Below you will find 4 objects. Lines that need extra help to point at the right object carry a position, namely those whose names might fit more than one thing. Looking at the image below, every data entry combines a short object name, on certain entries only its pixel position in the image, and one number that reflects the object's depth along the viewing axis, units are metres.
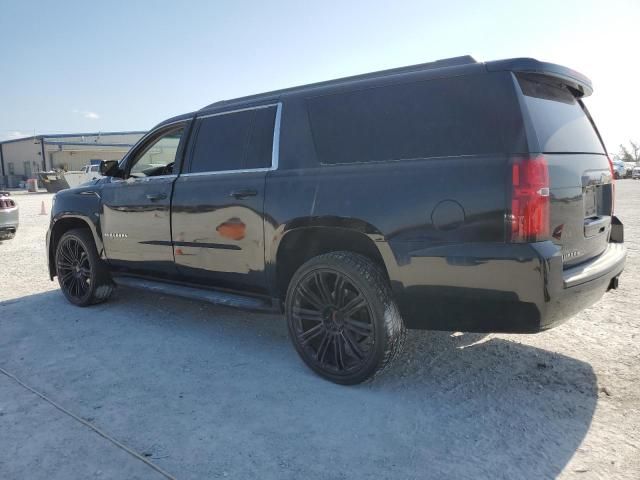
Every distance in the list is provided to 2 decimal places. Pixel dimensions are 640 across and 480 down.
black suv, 2.65
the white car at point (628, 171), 52.00
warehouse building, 47.00
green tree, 80.25
